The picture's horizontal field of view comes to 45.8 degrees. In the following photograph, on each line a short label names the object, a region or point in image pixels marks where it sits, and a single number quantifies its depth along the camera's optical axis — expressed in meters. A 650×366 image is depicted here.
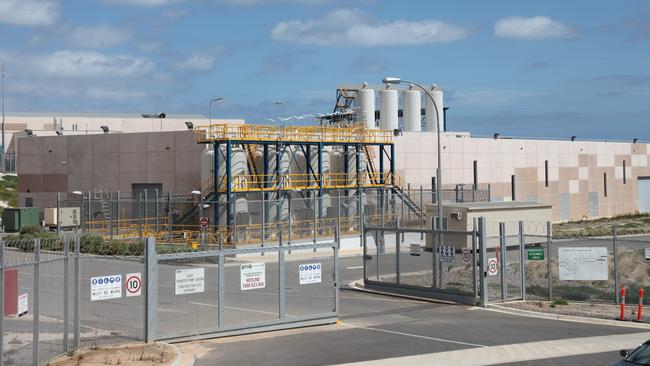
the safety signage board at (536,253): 23.03
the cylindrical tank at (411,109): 70.38
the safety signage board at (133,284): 15.99
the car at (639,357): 10.99
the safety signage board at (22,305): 12.79
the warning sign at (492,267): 22.70
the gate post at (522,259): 23.16
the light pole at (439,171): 29.12
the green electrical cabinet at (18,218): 53.47
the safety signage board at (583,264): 22.09
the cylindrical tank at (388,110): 68.06
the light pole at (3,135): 82.92
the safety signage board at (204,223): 41.22
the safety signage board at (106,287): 15.22
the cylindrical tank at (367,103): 66.19
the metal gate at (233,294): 16.69
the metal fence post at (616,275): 21.16
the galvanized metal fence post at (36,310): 12.99
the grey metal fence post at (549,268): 22.69
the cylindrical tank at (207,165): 45.59
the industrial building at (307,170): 45.72
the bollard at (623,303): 19.66
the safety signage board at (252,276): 17.78
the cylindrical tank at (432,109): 72.38
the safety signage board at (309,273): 19.22
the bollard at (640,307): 19.44
